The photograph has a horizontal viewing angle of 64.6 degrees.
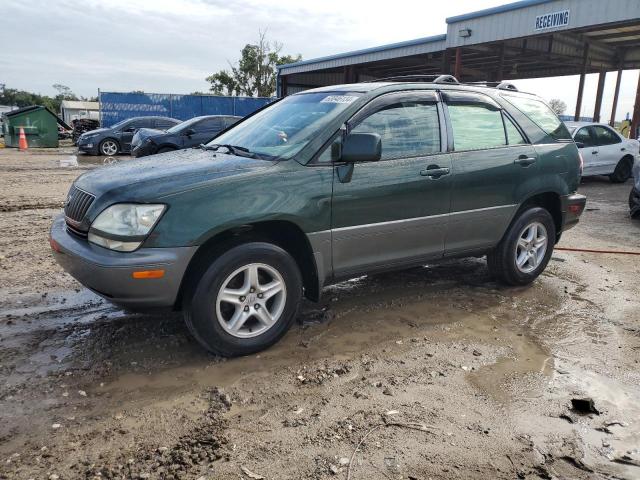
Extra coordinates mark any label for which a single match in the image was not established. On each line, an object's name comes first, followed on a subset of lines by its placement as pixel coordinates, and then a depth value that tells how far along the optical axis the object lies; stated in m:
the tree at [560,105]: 54.35
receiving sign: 13.61
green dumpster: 20.72
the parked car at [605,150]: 12.23
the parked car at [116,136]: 17.73
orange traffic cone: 20.52
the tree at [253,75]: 49.00
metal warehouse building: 13.52
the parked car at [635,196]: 8.27
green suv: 3.05
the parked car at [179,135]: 11.65
